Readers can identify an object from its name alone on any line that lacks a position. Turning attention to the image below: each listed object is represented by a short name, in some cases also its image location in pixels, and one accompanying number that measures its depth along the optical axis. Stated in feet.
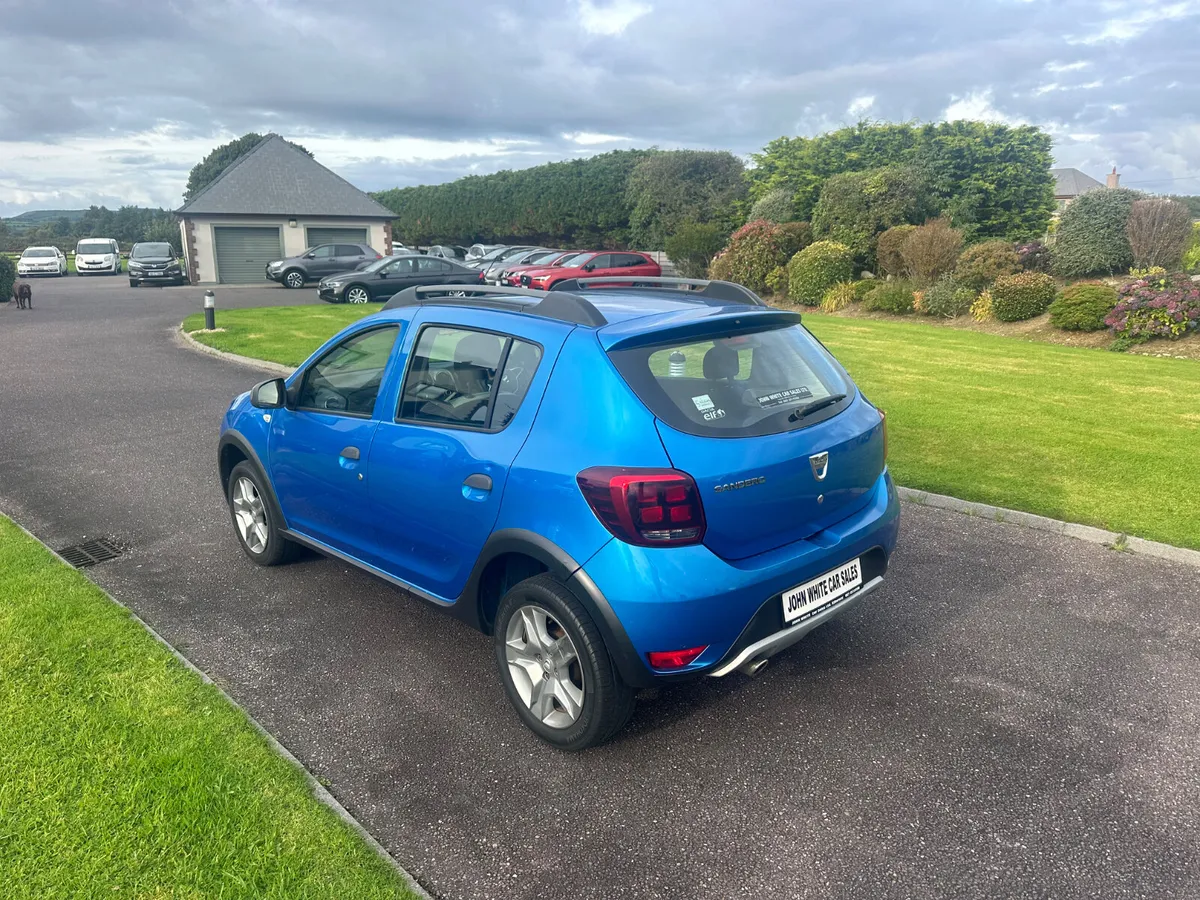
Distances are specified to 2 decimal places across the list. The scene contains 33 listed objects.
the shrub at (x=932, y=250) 70.95
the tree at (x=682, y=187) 162.09
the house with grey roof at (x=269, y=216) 118.32
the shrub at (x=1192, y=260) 68.49
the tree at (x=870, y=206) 87.25
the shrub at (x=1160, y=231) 67.46
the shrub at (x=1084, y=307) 54.90
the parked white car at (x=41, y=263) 126.91
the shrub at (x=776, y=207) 104.58
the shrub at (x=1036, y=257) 73.20
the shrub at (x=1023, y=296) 60.59
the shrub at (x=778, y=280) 87.66
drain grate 17.99
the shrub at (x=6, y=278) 82.64
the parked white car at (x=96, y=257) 129.80
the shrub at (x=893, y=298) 70.54
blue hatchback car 10.35
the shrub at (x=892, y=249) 77.71
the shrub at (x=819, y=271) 80.07
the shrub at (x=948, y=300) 66.60
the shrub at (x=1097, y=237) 70.33
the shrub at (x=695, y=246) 116.16
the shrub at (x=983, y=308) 63.62
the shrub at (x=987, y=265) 67.15
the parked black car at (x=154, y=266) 104.88
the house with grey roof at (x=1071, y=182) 255.41
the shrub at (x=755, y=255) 89.51
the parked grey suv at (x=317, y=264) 102.06
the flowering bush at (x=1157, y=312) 51.03
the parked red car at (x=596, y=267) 86.07
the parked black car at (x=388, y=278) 79.82
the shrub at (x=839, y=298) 77.10
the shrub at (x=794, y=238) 90.12
